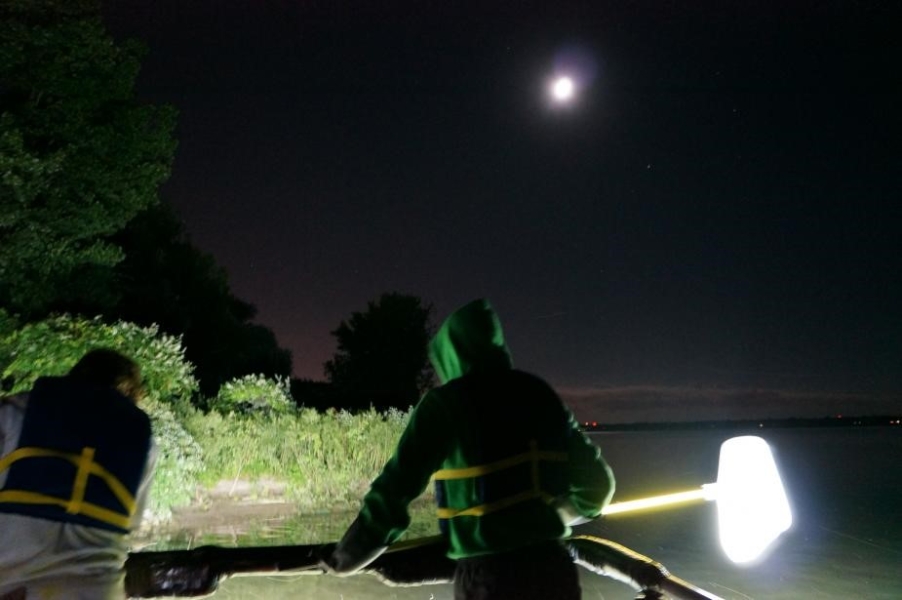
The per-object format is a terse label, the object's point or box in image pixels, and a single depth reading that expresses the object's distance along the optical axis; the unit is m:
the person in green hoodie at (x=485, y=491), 2.05
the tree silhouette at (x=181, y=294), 21.94
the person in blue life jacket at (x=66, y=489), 2.16
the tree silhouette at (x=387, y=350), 48.97
